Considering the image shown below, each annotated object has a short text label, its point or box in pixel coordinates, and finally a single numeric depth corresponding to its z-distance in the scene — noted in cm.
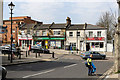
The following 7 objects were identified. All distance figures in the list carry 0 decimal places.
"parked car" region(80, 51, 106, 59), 2888
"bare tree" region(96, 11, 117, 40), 5570
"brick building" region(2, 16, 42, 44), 5447
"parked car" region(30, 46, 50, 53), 3760
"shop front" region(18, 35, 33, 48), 5147
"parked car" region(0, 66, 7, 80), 940
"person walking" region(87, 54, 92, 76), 1180
